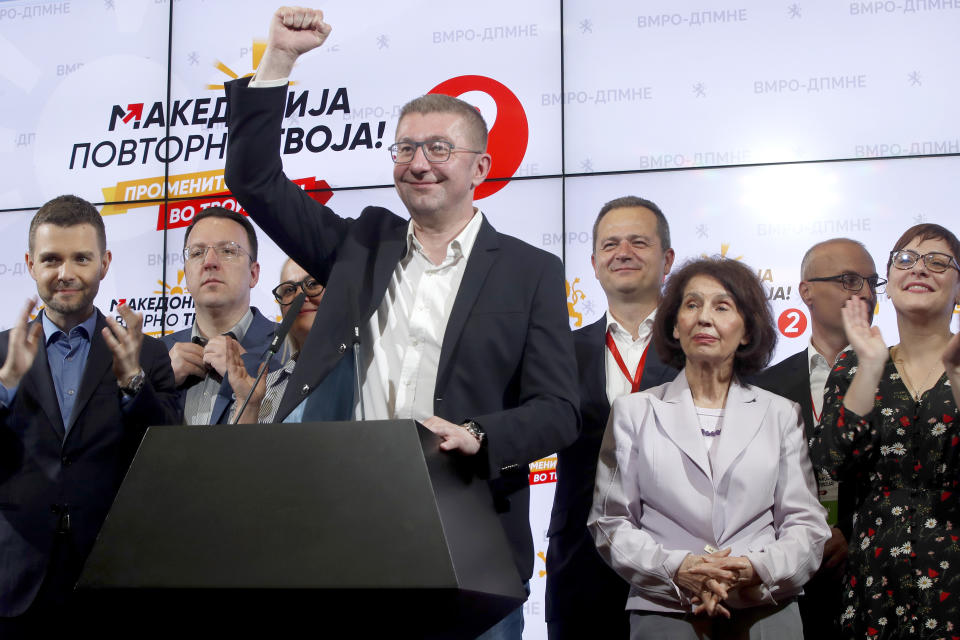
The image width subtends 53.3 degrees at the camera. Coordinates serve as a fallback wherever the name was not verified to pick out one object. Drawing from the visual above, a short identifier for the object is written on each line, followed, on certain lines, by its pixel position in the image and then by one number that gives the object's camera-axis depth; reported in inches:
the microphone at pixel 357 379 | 79.6
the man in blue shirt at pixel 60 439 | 98.0
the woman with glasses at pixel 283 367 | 111.3
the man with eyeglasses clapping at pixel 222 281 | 142.2
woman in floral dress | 88.7
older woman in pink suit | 86.2
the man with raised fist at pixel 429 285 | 74.7
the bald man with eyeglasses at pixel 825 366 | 101.3
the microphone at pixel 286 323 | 71.2
